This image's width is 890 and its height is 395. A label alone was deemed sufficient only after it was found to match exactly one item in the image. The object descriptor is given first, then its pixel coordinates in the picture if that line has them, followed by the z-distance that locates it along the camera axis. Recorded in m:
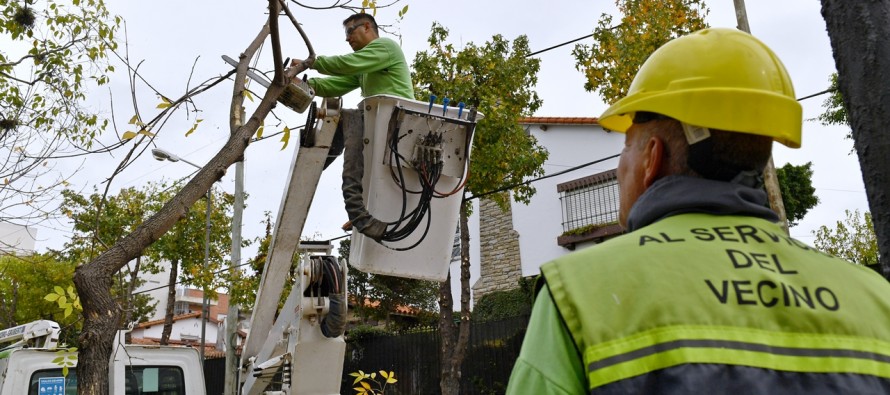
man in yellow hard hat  1.26
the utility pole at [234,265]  16.23
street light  16.89
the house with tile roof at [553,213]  19.41
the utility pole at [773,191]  8.65
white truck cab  7.10
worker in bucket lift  5.15
